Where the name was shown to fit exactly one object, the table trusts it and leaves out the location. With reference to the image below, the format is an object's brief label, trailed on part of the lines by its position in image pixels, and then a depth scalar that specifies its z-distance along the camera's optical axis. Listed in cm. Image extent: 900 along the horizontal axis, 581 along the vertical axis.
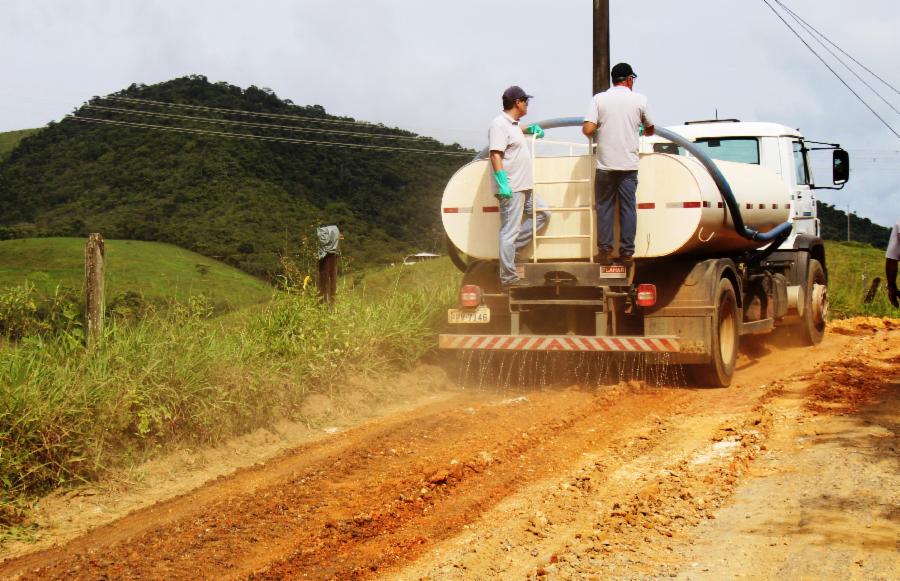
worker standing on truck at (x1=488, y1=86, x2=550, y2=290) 954
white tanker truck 946
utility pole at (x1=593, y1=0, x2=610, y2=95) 1536
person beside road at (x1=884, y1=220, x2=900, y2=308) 1383
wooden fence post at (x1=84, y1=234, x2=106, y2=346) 762
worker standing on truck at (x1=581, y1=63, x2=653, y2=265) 927
